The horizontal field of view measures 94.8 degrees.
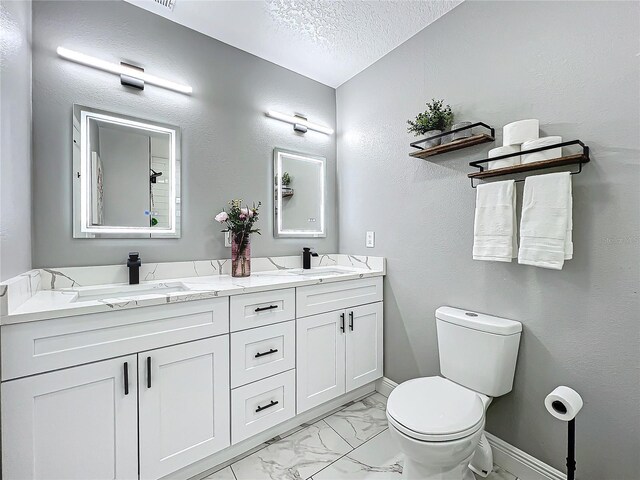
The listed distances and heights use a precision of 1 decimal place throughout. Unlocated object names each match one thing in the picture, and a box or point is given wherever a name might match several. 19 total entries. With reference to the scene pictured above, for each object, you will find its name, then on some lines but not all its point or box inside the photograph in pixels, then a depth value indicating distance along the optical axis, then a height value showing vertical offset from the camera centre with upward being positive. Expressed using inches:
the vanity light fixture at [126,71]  59.4 +35.8
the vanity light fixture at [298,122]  88.6 +35.9
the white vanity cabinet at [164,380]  40.6 -25.3
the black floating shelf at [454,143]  59.4 +20.0
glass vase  75.9 -5.2
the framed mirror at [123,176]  61.4 +13.1
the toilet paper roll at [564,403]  44.0 -25.4
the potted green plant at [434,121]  67.8 +26.9
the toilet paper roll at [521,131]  52.4 +19.1
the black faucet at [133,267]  63.1 -7.0
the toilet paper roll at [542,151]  49.0 +14.5
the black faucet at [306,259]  91.7 -7.4
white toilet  44.7 -28.8
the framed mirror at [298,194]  89.7 +13.2
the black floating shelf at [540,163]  46.9 +12.5
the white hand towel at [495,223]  55.1 +2.7
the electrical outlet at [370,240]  88.9 -1.3
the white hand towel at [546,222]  47.5 +2.6
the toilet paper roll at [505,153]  53.7 +15.4
